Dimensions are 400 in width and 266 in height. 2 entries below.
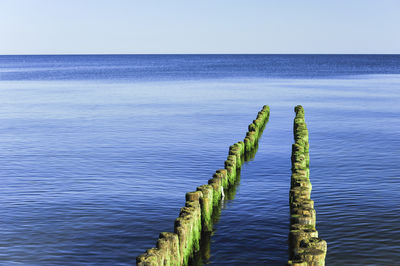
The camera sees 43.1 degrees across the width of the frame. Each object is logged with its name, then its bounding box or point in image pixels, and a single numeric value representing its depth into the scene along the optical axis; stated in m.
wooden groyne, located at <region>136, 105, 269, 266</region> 8.30
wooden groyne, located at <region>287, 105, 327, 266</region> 7.36
